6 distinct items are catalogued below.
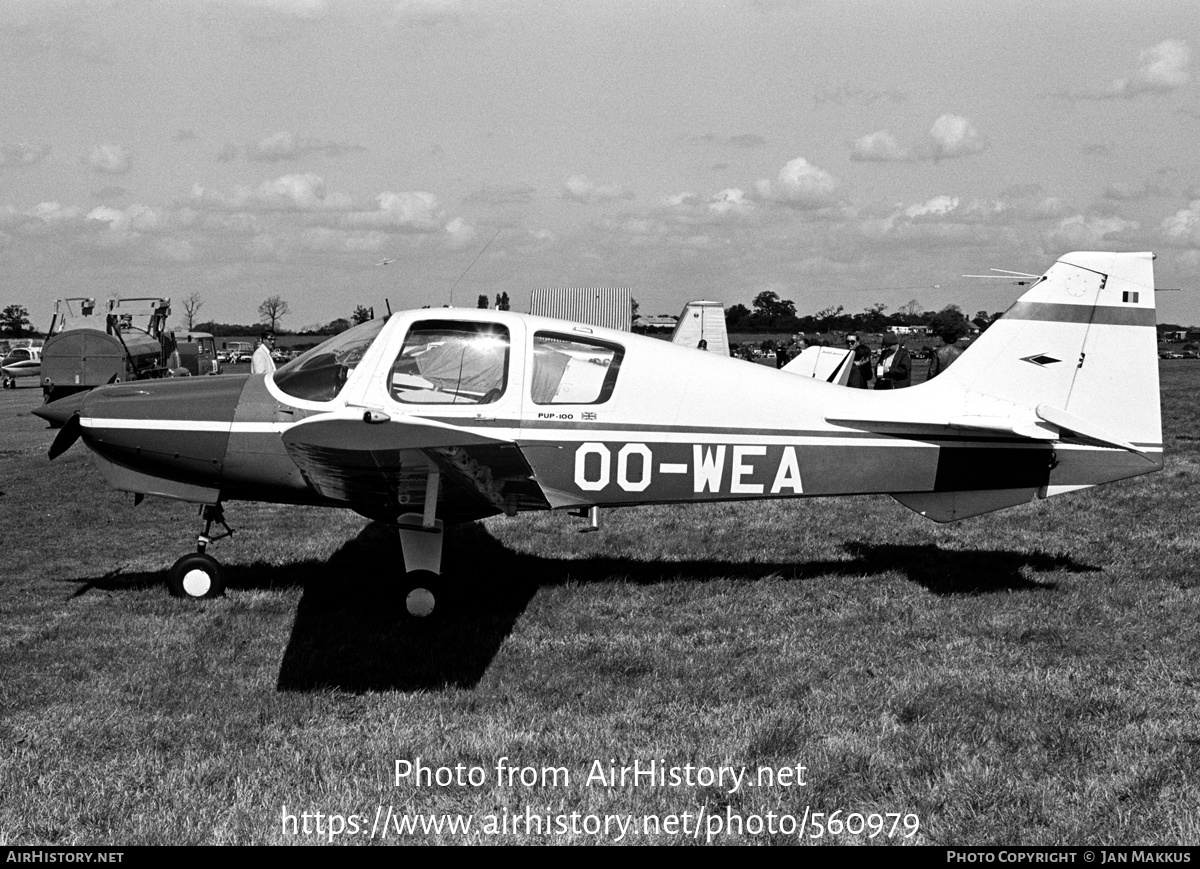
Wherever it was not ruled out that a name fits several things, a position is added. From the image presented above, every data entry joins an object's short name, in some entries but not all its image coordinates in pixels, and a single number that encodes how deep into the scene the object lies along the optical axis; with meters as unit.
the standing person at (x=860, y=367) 18.88
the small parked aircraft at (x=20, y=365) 40.31
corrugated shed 24.44
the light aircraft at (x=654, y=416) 6.44
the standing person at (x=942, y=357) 19.99
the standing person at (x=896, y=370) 18.42
